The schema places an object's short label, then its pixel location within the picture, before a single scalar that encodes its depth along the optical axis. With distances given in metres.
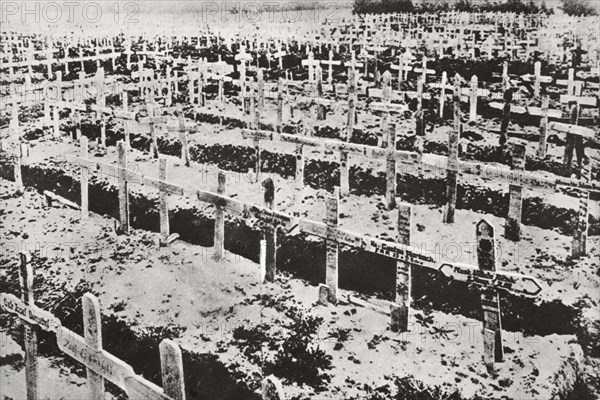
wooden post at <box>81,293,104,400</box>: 3.86
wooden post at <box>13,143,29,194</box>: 10.39
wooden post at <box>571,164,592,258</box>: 7.32
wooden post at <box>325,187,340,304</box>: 6.40
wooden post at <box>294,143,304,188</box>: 9.81
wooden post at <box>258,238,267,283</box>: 7.18
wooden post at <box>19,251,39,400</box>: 4.74
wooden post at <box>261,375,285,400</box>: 2.84
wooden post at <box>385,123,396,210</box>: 8.74
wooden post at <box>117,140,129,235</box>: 8.60
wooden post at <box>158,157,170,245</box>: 8.19
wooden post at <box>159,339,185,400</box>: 3.18
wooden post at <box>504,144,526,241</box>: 7.71
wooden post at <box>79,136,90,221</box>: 9.33
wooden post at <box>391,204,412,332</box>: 5.93
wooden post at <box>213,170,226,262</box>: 7.62
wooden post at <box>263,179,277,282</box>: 7.10
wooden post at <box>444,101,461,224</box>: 8.34
